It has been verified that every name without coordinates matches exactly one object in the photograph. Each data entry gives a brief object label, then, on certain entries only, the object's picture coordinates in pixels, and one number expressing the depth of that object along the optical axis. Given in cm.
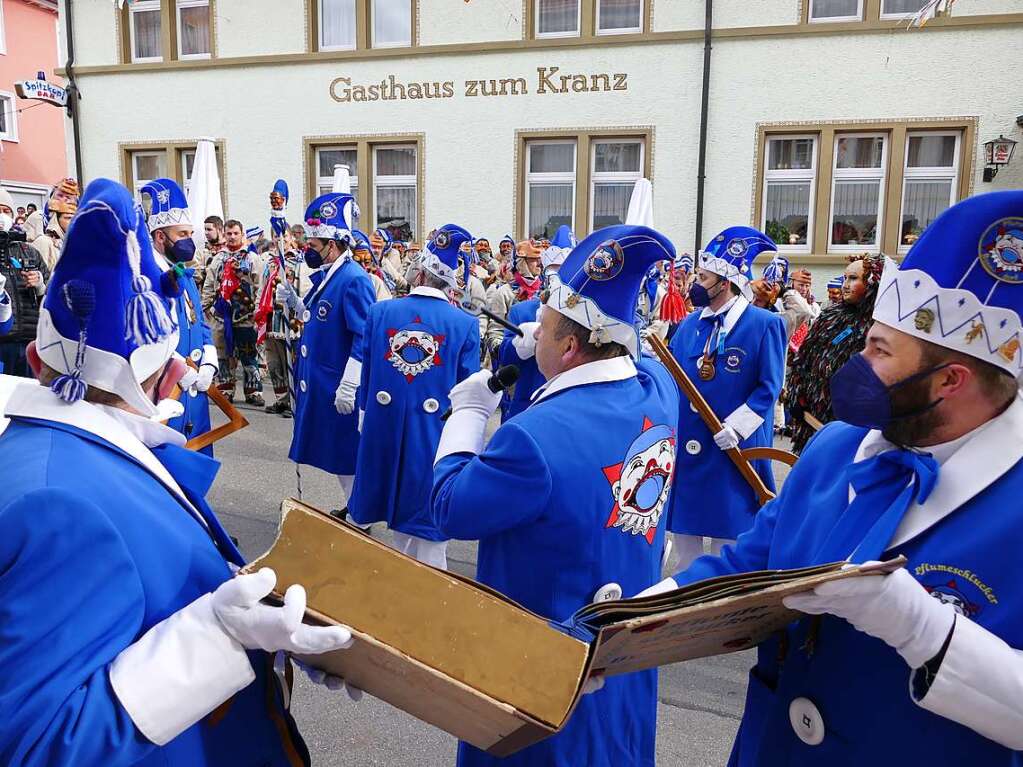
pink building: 2577
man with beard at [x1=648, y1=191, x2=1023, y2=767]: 126
